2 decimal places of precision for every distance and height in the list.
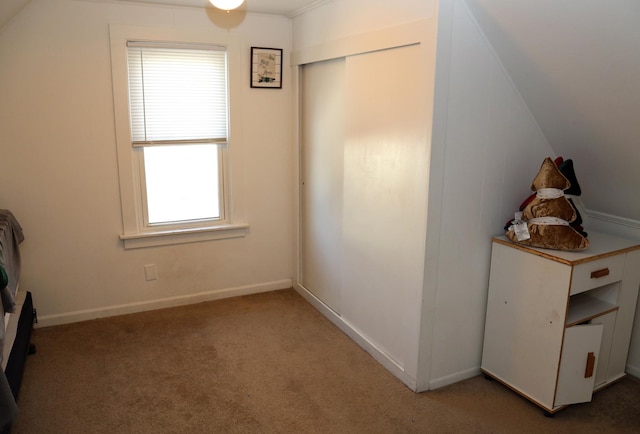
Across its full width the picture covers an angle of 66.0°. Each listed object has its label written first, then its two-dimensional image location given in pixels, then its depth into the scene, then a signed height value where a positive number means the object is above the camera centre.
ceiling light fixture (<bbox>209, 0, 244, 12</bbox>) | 2.68 +0.65
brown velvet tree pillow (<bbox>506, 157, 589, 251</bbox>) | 2.40 -0.42
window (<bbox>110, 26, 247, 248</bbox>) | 3.37 -0.10
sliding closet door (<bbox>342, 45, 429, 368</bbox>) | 2.51 -0.39
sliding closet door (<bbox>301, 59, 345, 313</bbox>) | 3.32 -0.36
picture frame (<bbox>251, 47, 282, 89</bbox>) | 3.67 +0.42
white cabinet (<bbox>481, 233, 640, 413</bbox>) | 2.39 -0.96
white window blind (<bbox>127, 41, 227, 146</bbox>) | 3.41 +0.21
